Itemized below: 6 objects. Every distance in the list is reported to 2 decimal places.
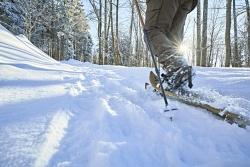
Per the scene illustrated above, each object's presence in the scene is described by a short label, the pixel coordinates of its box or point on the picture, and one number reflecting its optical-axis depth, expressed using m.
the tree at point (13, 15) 12.38
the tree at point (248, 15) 9.34
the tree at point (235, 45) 9.44
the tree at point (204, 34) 7.25
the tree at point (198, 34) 8.05
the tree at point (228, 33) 7.35
